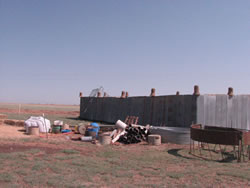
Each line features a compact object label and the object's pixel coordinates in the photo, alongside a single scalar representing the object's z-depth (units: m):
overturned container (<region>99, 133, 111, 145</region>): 12.06
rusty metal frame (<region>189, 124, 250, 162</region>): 8.87
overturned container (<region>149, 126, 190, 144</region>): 12.71
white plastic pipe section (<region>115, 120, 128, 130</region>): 13.44
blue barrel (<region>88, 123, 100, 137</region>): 14.17
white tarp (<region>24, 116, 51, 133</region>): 15.70
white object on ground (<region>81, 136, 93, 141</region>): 12.95
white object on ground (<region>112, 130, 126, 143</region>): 12.83
